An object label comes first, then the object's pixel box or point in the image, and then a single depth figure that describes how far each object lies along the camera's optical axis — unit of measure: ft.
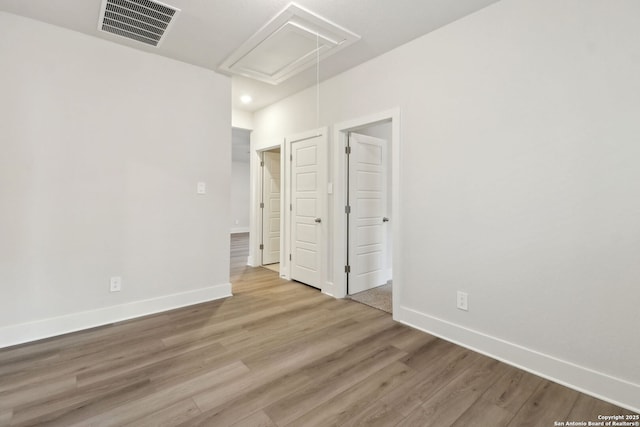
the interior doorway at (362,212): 11.25
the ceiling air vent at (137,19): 7.10
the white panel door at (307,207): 12.06
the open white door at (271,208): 16.66
